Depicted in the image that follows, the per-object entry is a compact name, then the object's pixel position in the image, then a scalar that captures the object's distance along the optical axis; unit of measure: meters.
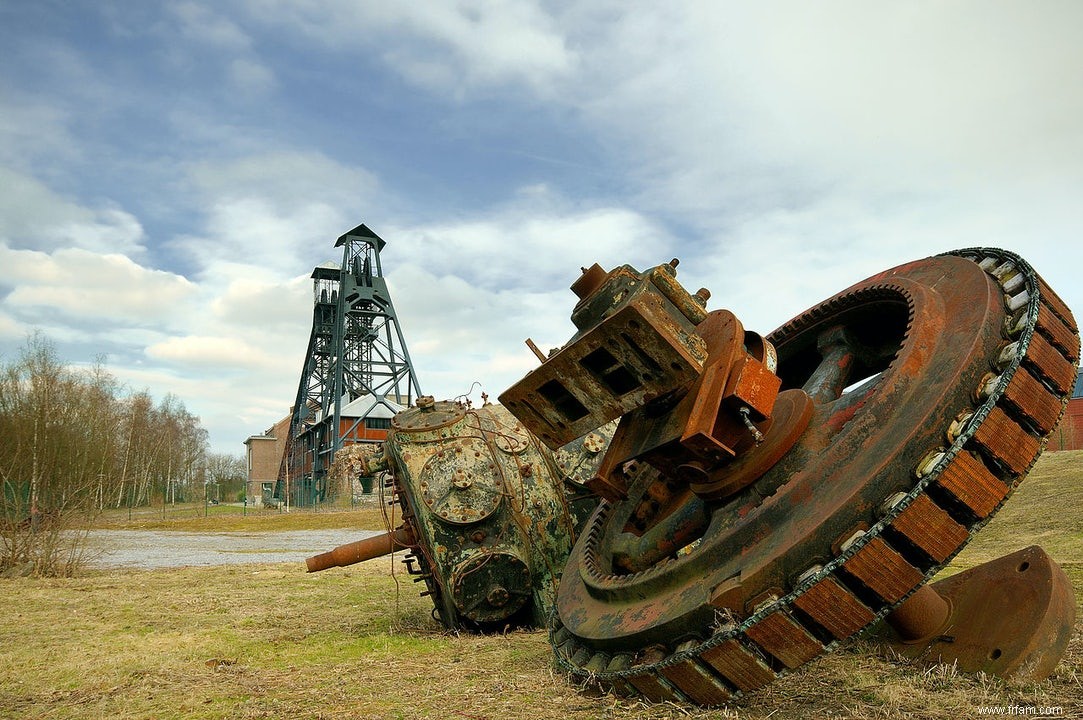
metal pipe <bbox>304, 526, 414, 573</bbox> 8.24
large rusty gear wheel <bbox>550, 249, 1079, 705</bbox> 3.36
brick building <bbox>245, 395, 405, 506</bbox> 51.59
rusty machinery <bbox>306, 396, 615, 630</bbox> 7.09
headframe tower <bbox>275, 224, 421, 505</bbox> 52.47
